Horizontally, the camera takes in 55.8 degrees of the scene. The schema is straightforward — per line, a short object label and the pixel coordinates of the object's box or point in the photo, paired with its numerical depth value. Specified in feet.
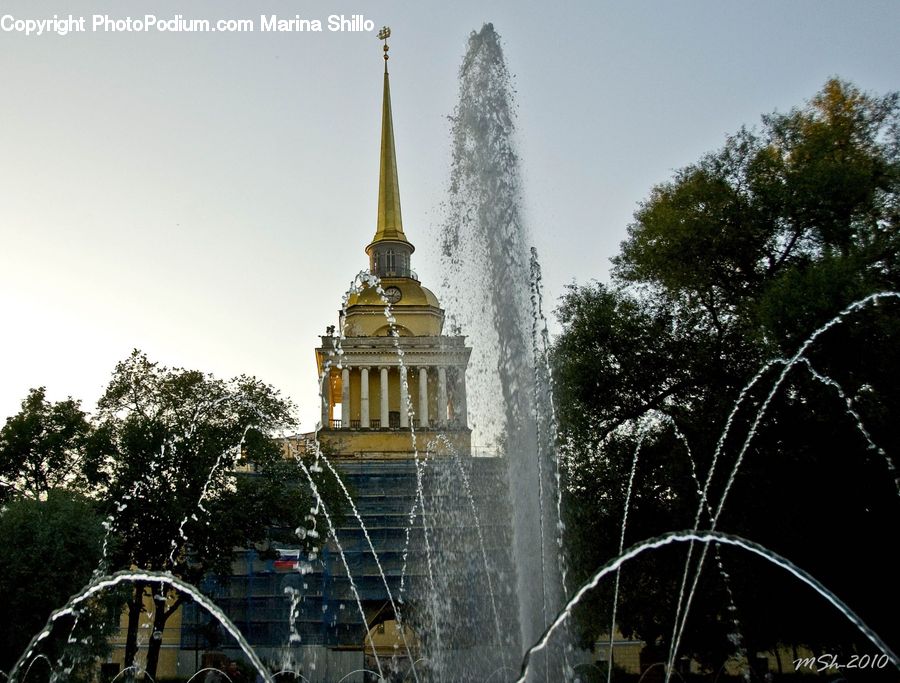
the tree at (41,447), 76.59
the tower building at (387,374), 142.92
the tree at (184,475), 69.51
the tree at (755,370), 46.65
